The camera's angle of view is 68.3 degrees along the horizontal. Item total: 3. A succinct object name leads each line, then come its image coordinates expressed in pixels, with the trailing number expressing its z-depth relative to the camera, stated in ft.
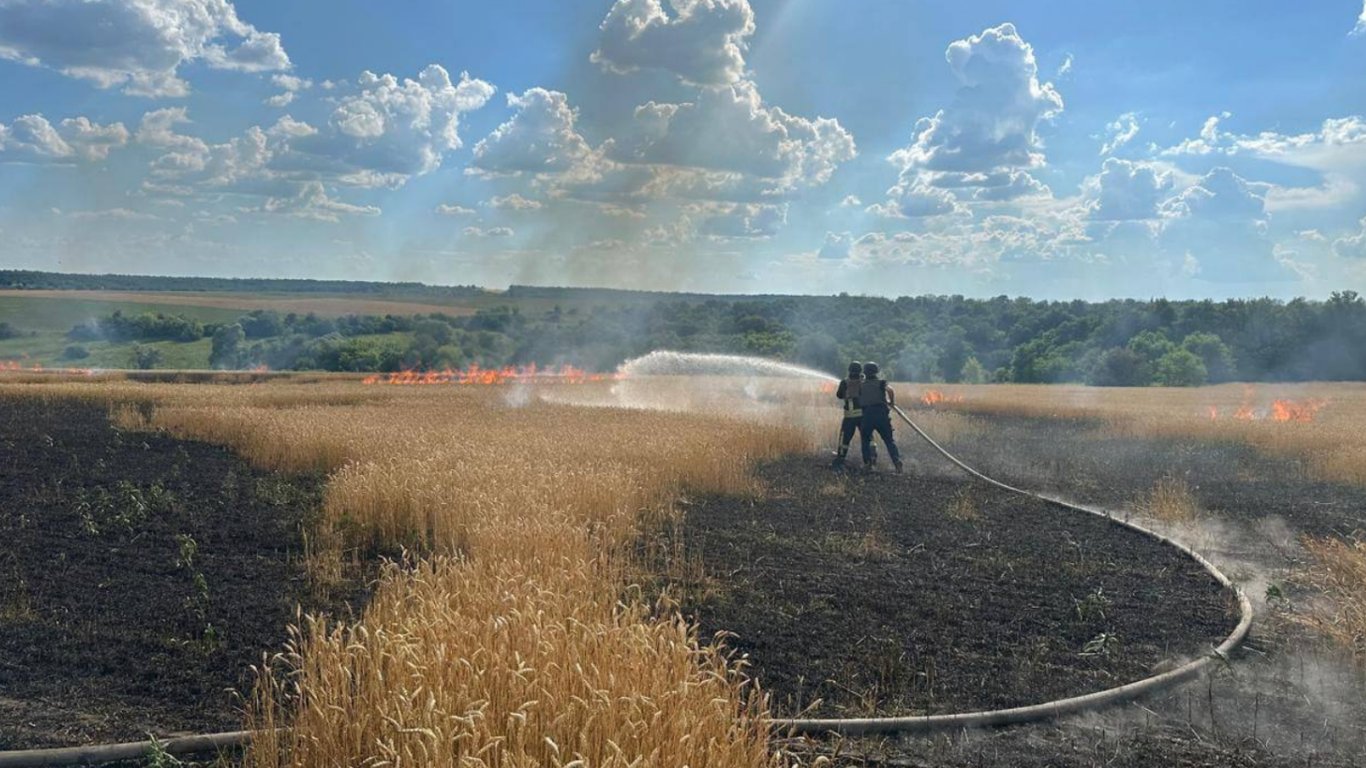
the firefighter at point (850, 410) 59.11
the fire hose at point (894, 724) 16.61
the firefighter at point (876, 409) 58.70
